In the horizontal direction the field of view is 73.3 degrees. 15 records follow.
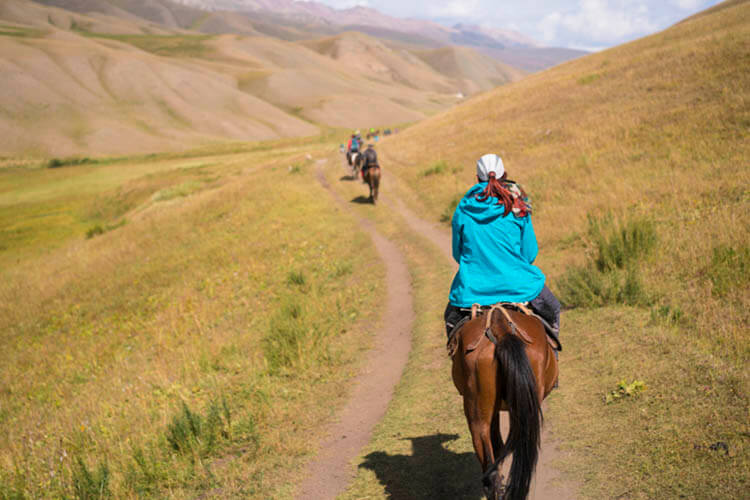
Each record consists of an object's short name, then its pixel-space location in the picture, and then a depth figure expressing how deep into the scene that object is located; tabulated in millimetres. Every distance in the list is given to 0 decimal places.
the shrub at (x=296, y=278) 14883
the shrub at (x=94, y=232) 32219
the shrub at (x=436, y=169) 26734
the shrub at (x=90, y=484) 6277
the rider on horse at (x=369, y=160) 23000
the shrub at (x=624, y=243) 10125
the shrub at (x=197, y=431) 7055
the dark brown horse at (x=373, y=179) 22906
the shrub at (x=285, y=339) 9711
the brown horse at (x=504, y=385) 3896
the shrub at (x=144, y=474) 6457
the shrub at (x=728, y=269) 7855
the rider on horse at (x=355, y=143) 31344
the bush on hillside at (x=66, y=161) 78938
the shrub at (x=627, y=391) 6219
